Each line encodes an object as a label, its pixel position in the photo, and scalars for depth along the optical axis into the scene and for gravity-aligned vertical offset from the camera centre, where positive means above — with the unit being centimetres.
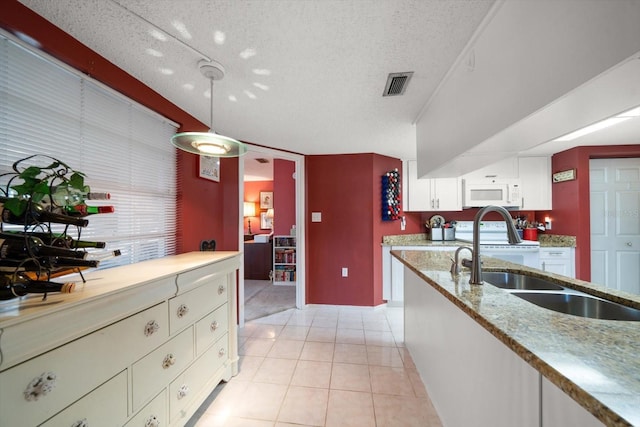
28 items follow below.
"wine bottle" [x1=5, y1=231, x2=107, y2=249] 89 -9
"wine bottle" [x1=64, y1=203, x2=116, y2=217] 100 +3
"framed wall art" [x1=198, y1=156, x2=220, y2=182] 229 +49
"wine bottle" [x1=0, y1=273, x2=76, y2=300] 77 -23
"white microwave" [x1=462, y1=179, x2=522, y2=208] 350 +34
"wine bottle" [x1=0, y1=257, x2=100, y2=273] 79 -16
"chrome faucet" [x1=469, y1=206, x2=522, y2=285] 129 -14
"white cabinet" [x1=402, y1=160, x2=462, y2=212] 370 +37
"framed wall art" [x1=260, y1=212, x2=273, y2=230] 676 -14
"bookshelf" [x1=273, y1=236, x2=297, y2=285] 476 -85
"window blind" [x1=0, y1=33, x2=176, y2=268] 107 +43
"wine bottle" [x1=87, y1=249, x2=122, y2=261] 107 -17
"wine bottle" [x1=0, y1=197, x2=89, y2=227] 82 +0
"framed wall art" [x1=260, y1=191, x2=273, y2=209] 684 +51
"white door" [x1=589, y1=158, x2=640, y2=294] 292 -9
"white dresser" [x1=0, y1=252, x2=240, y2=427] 71 -52
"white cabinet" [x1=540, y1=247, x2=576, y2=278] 310 -57
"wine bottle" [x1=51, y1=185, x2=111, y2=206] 91 +9
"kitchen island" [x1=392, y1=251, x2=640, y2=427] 51 -37
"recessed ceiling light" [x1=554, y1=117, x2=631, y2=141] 99 +40
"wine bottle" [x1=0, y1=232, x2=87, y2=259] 80 -10
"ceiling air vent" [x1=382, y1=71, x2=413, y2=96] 160 +93
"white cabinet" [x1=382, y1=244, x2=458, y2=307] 347 -89
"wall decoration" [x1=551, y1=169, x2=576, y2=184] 310 +54
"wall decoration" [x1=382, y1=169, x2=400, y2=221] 349 +30
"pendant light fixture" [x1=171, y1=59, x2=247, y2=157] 138 +45
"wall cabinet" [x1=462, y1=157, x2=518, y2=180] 354 +68
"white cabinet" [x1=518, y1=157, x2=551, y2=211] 347 +49
